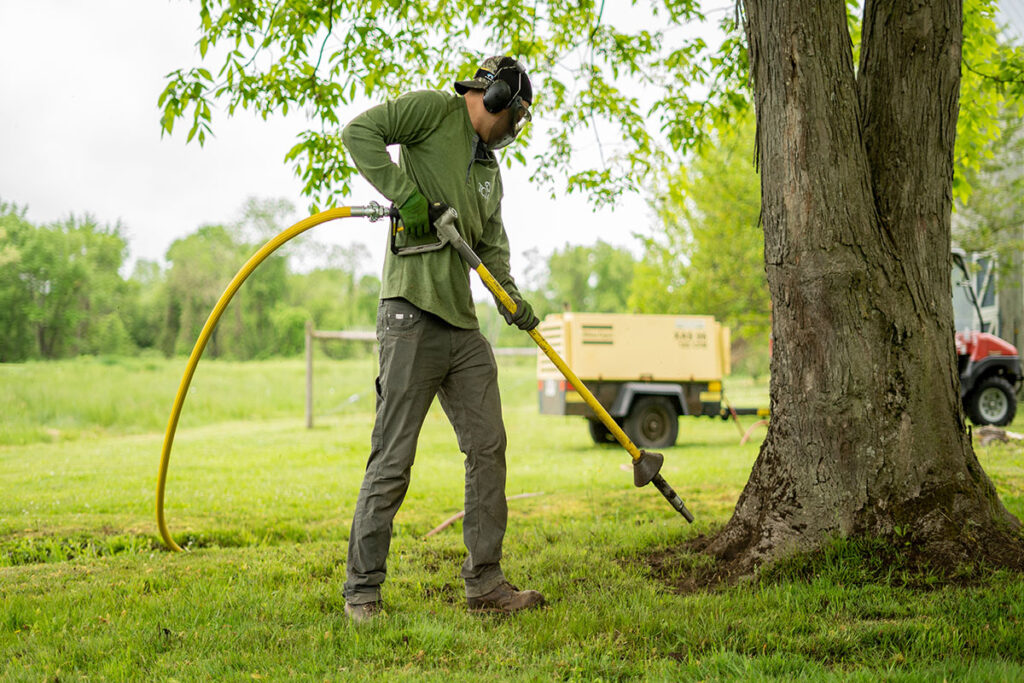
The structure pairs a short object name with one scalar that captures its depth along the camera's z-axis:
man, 3.13
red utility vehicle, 12.38
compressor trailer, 11.30
